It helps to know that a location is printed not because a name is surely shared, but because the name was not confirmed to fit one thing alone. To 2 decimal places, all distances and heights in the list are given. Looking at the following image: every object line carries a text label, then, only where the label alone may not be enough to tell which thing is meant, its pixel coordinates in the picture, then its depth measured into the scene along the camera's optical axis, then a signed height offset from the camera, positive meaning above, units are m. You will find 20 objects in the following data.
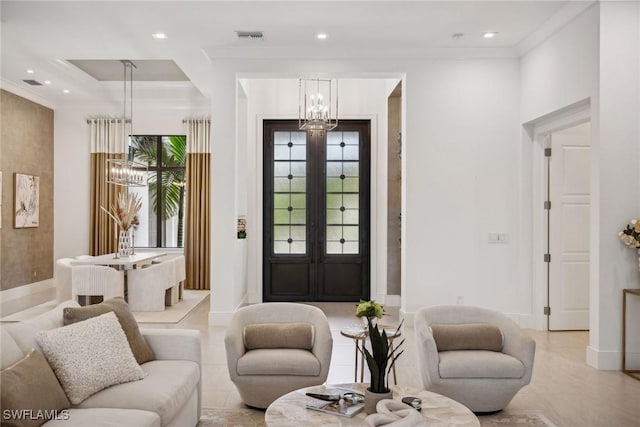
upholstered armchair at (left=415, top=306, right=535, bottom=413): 3.32 -0.99
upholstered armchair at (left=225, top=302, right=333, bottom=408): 3.34 -0.97
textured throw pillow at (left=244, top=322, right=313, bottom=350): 3.63 -0.90
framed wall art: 7.91 +0.17
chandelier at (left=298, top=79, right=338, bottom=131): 7.81 +1.80
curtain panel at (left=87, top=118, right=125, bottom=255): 9.03 +0.53
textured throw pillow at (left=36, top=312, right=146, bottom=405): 2.41 -0.72
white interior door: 6.00 -0.19
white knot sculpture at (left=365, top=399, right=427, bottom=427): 2.19 -0.92
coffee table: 2.41 -1.00
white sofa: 2.25 -0.91
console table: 4.45 -1.05
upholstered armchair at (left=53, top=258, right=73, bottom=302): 6.55 -0.90
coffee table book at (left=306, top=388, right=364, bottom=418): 2.54 -1.00
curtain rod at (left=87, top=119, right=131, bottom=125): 9.08 +1.63
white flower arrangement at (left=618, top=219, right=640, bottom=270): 4.34 -0.19
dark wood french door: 7.98 +0.00
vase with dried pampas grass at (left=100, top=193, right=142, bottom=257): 7.39 -0.17
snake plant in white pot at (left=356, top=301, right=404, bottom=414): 2.53 -0.79
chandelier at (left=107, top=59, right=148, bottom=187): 7.52 +0.81
